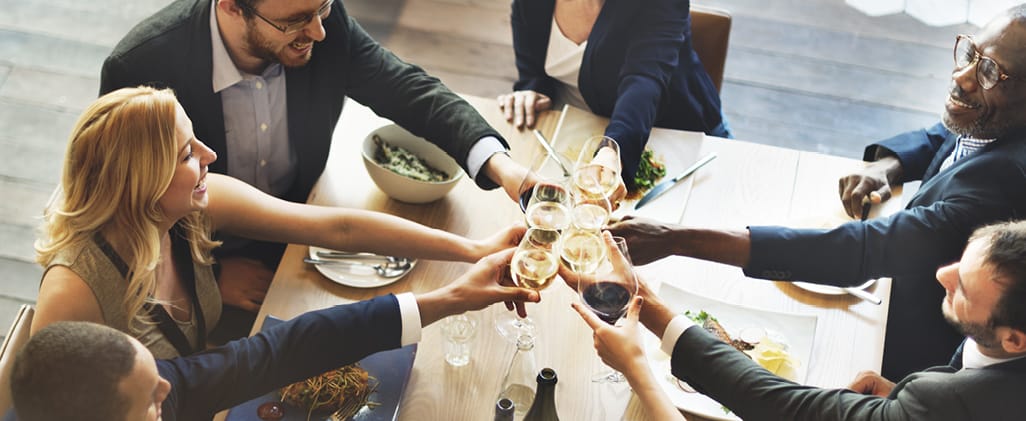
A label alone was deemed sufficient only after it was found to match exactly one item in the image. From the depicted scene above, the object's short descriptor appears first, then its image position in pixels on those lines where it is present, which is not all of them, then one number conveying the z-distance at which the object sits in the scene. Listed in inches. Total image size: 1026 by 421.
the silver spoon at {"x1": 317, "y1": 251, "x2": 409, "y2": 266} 80.0
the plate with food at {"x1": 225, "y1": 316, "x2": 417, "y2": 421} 67.9
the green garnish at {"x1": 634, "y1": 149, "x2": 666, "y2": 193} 89.0
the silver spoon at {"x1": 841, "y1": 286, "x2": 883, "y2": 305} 78.6
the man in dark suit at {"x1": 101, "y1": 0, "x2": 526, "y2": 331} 80.9
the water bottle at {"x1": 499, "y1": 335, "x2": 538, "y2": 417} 70.1
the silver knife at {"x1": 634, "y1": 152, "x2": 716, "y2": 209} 87.4
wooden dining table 71.9
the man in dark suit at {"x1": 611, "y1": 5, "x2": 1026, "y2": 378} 78.8
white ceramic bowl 83.8
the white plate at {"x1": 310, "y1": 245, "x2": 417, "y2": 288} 78.2
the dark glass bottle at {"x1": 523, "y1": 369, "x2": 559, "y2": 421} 62.4
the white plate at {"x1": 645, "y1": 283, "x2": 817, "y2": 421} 72.0
